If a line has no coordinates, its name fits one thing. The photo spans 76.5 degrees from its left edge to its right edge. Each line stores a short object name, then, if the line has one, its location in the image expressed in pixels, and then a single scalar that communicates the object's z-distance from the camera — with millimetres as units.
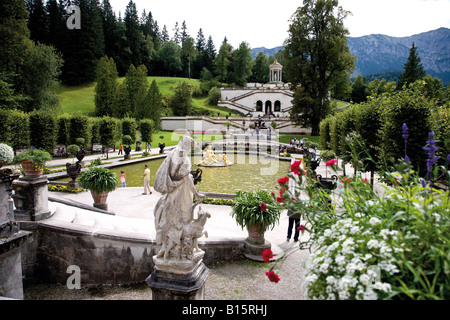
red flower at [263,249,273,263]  3405
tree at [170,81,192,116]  56469
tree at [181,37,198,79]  94375
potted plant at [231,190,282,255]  6867
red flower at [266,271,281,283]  2887
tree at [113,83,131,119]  46344
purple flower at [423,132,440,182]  2602
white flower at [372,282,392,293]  1894
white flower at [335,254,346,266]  2182
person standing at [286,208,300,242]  8211
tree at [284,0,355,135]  38031
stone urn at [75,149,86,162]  19741
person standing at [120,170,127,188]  15263
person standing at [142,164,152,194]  13539
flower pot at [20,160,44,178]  6977
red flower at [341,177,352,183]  3051
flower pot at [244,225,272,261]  6871
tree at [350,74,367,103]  75625
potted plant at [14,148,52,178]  6980
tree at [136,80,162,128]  40594
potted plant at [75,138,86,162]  19750
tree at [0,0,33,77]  29141
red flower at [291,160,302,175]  3302
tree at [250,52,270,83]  95125
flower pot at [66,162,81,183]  14480
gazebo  77812
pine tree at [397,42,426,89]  55562
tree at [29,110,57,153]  25531
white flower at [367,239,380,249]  2102
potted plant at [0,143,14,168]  5246
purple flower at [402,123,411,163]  3071
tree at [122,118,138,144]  34812
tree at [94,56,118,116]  47406
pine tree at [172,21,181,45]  117250
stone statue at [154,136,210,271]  4152
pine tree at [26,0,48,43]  65438
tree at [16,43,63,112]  39062
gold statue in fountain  23047
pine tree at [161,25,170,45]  114500
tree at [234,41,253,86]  85875
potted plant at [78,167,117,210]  10438
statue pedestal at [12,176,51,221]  6660
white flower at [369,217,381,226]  2272
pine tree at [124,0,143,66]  81750
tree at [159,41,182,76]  91562
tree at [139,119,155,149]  35344
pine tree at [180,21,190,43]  117250
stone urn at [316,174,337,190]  11891
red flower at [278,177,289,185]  3797
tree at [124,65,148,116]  46938
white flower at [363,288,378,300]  1956
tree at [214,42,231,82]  91812
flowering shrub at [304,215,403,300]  2039
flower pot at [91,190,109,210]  10500
